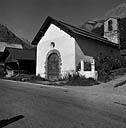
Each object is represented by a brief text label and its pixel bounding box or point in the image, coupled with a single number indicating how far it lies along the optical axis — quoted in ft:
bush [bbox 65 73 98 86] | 43.56
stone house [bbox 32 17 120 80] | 55.57
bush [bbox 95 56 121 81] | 48.70
